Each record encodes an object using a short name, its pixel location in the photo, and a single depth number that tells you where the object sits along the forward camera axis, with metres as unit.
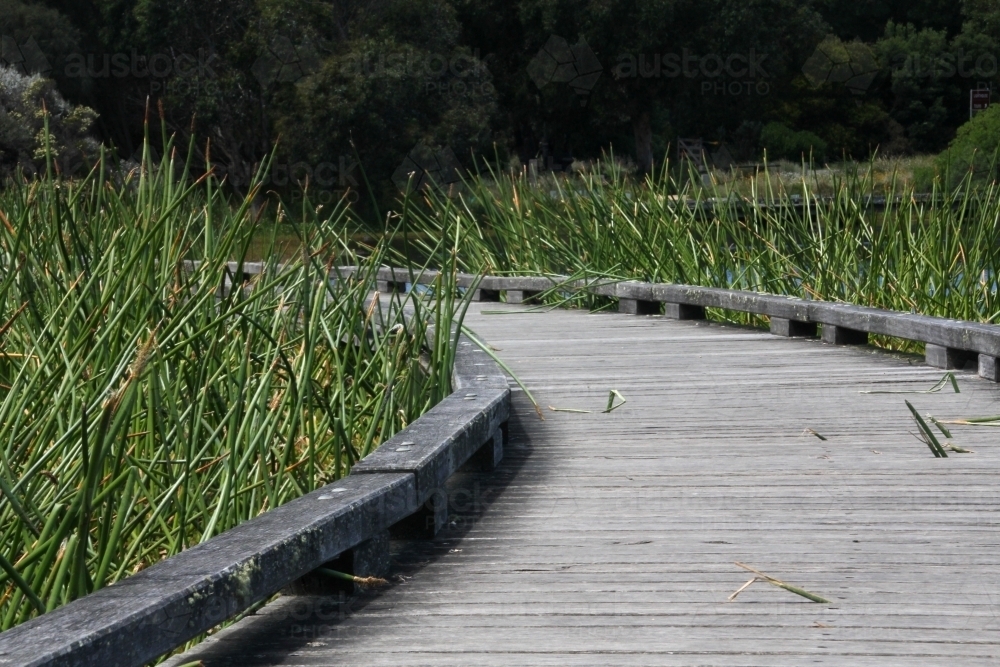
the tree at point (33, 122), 37.03
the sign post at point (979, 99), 66.87
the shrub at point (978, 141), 29.72
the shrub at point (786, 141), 61.22
